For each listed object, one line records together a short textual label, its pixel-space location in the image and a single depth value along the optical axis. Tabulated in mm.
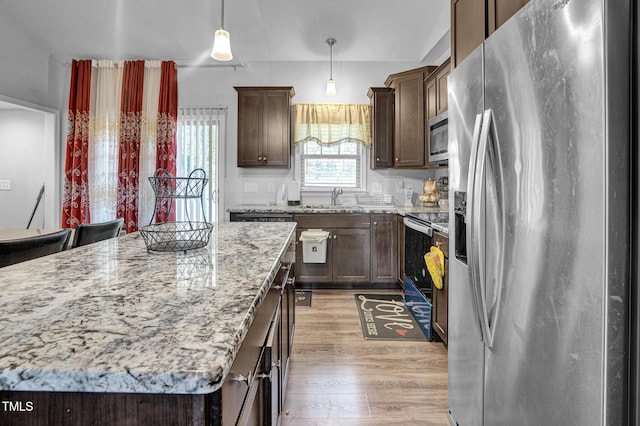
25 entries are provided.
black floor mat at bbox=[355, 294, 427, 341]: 2656
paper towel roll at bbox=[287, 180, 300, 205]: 4305
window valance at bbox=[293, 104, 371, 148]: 4387
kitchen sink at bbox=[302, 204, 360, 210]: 3850
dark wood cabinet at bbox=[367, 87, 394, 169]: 4090
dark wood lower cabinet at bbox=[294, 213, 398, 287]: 3811
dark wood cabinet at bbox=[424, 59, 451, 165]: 3154
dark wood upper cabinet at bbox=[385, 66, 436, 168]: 3715
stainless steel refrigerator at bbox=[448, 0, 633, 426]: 724
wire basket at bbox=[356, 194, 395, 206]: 4465
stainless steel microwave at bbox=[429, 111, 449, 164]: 2936
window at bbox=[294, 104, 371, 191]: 4391
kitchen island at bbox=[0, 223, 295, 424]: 455
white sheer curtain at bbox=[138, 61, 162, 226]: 4320
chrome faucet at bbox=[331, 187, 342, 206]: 4398
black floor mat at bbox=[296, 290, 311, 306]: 3409
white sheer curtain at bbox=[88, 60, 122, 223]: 4344
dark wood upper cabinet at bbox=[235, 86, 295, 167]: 4094
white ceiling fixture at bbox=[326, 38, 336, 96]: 3688
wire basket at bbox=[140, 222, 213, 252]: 1295
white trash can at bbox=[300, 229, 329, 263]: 3680
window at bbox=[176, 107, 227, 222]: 4441
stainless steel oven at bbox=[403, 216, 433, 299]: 2650
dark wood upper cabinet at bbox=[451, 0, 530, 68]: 1293
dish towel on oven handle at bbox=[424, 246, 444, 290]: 2305
